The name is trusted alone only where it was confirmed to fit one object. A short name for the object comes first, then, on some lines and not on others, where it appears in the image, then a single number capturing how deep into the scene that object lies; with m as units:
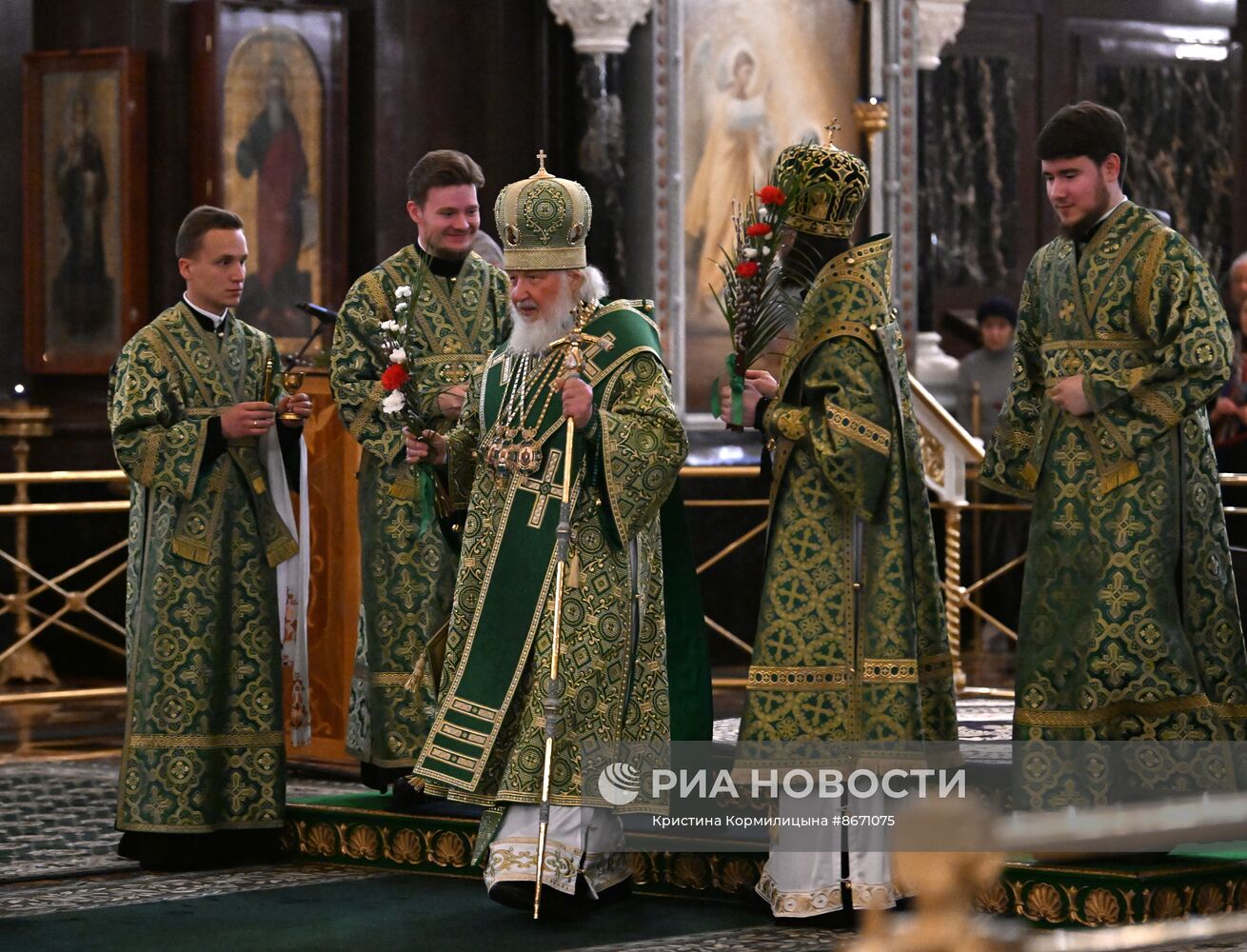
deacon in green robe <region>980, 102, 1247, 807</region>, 10.80
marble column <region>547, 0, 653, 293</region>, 21.81
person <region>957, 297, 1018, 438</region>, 23.83
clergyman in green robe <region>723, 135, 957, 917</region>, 10.67
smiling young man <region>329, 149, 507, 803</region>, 13.34
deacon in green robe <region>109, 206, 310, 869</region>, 12.52
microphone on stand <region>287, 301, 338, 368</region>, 13.91
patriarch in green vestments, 10.84
